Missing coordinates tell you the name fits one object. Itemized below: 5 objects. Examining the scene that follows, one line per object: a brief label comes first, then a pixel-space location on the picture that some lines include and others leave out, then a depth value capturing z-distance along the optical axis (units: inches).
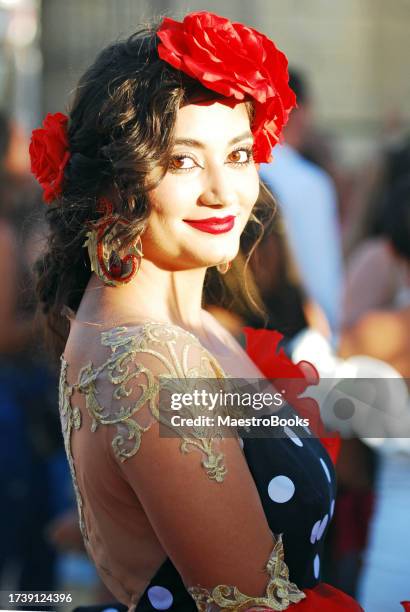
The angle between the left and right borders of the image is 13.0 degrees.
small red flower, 135.3
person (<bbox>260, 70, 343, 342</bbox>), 302.9
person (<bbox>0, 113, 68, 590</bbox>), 280.2
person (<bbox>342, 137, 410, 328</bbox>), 248.9
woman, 116.4
